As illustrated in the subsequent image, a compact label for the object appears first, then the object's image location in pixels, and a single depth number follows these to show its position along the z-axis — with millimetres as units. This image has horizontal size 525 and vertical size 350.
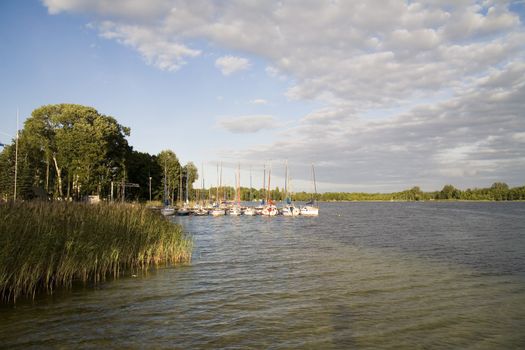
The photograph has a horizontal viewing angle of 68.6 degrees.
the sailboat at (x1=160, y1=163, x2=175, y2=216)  78625
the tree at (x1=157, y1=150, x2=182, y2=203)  116188
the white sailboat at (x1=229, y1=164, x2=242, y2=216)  85656
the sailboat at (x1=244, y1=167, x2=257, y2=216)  85762
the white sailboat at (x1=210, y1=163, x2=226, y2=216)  85131
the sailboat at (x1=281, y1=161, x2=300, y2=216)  85562
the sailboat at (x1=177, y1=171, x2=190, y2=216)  87500
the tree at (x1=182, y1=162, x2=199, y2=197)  138925
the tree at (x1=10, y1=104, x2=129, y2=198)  61500
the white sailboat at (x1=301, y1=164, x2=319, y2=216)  87812
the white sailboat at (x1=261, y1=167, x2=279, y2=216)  84812
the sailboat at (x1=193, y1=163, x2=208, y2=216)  89994
